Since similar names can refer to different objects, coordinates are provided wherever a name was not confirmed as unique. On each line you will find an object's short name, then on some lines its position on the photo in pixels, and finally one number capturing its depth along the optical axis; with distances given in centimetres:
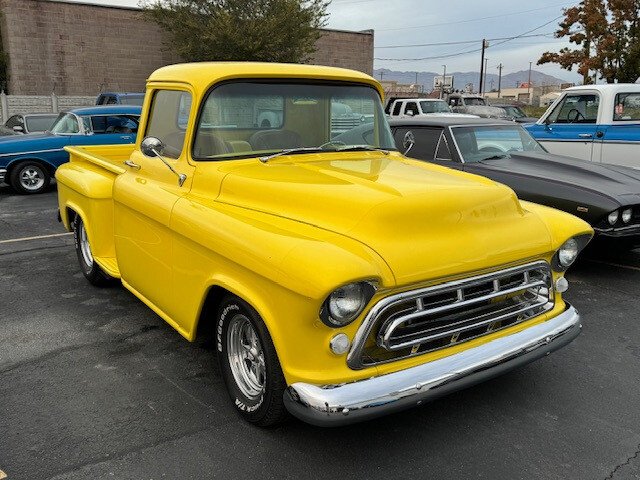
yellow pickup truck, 252
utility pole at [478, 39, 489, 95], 4290
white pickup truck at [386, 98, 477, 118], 1809
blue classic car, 1045
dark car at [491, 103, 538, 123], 1980
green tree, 2341
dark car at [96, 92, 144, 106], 1478
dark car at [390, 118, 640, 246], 538
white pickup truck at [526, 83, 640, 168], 830
